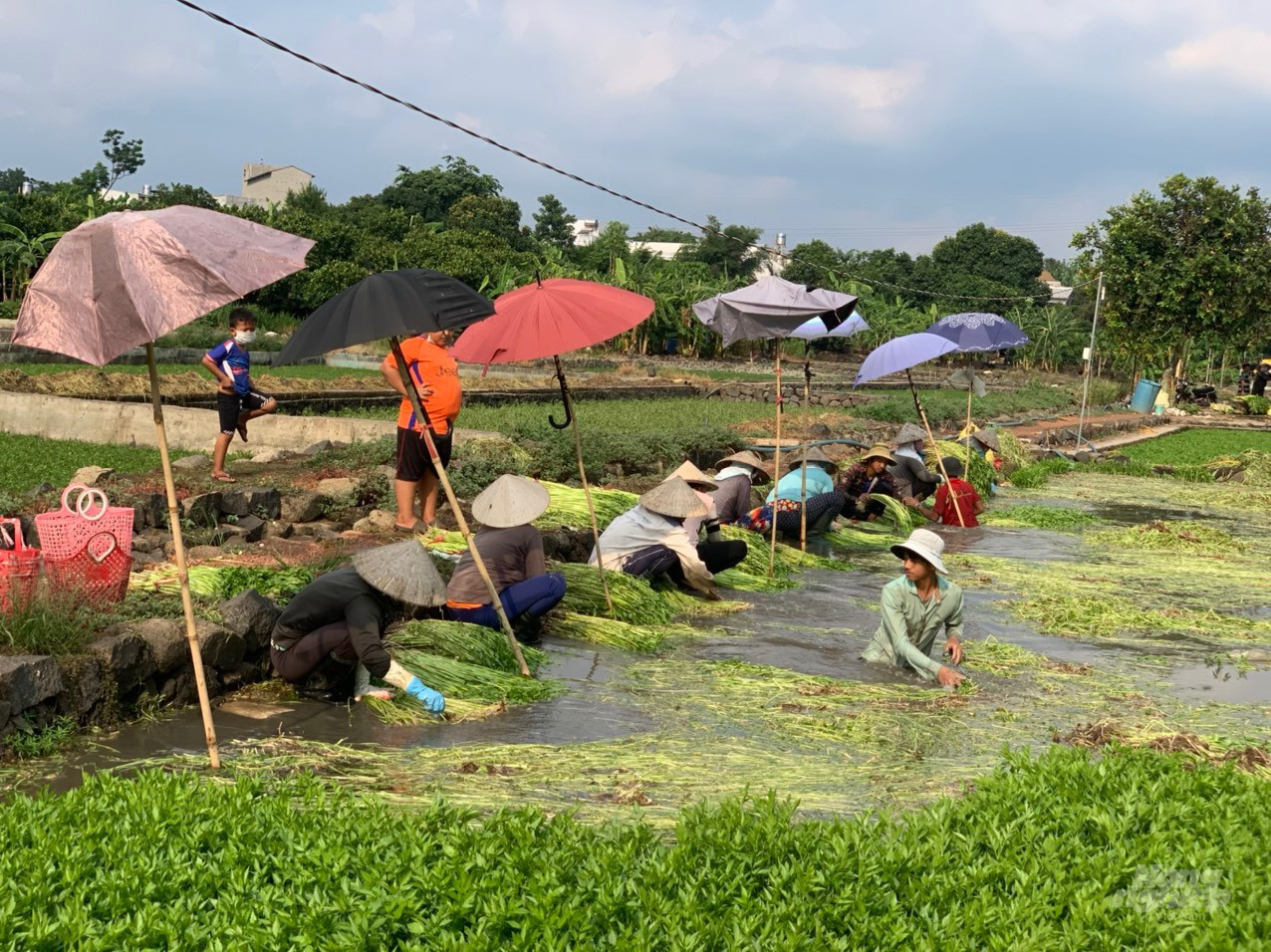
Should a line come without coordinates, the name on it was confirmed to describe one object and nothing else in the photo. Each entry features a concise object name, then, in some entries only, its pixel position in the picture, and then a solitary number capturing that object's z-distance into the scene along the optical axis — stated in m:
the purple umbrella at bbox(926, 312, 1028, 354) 14.47
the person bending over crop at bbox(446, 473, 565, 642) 7.48
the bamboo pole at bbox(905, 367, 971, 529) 13.88
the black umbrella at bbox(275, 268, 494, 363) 6.24
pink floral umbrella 5.08
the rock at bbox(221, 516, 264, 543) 8.90
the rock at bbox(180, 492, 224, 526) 8.87
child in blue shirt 11.02
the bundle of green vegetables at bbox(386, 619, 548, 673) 6.86
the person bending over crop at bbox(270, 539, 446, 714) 6.29
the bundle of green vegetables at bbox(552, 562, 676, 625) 8.54
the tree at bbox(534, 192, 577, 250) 82.62
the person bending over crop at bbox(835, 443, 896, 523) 13.17
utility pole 22.62
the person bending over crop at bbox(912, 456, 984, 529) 14.06
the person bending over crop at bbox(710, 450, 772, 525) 11.03
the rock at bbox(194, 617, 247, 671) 6.28
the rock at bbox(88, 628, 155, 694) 5.77
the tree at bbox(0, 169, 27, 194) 115.03
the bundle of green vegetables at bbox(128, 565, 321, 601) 7.02
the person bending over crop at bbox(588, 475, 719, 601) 9.02
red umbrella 8.02
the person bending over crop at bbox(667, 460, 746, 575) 9.47
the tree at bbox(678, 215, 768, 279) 70.56
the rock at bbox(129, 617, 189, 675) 6.05
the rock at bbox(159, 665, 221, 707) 6.13
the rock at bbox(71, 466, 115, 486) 10.18
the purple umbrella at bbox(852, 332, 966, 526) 12.60
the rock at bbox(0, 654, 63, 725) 5.24
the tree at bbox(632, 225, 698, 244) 116.94
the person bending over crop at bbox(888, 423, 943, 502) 14.20
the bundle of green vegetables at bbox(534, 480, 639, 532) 10.12
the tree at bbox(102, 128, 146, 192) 80.31
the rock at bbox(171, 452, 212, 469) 11.92
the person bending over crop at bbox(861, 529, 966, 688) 7.38
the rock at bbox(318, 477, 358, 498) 10.44
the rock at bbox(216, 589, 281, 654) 6.51
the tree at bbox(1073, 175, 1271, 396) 37.03
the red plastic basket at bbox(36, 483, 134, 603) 6.29
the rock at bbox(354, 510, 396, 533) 9.65
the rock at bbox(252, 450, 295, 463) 13.10
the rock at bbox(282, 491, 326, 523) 9.80
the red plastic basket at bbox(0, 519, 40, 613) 5.90
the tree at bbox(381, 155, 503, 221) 70.88
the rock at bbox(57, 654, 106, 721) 5.57
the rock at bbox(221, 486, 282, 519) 9.28
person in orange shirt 9.51
